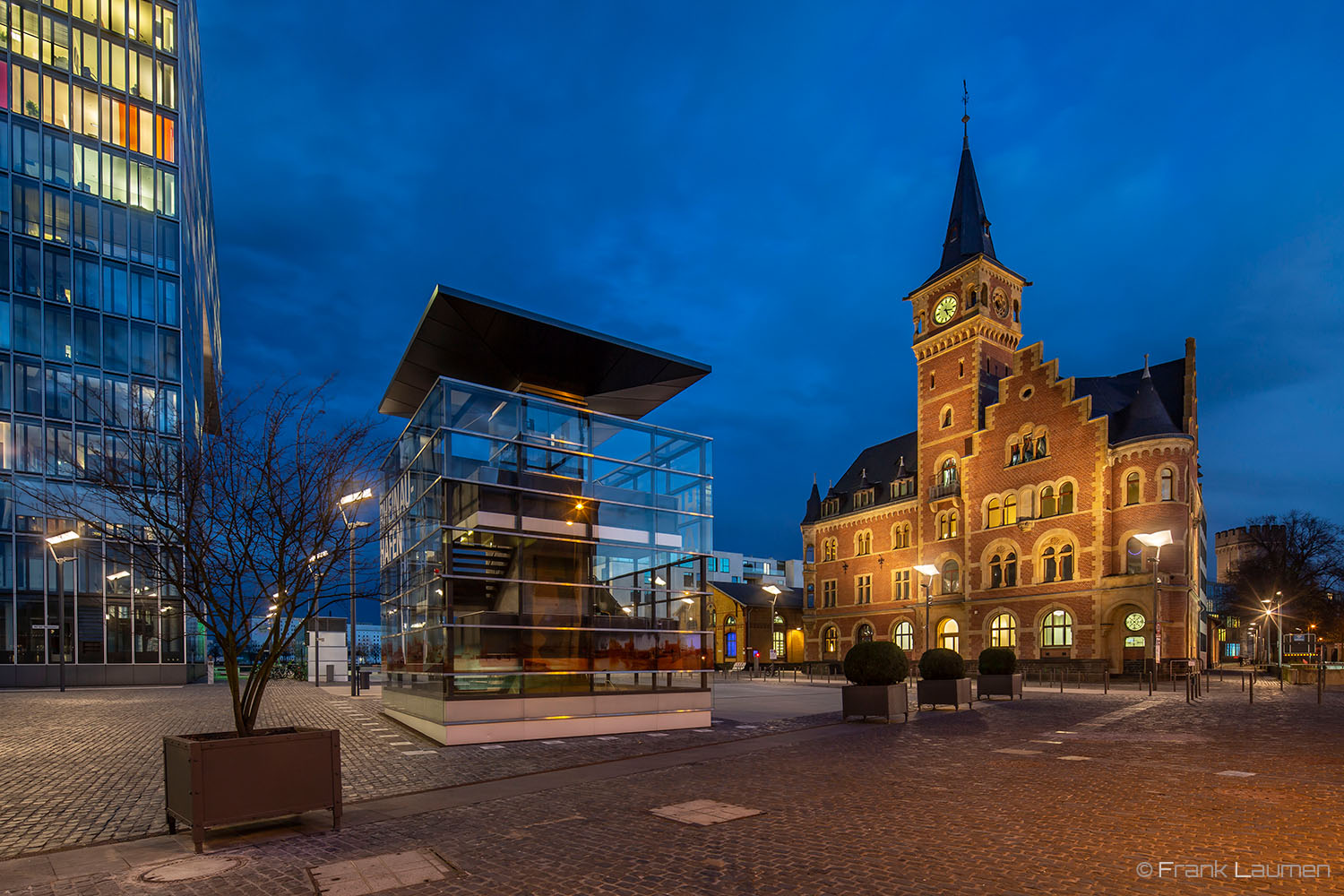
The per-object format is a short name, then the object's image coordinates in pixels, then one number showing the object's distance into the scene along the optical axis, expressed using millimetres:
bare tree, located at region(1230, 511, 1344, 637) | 68250
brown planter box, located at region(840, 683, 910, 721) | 17734
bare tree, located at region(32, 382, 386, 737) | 8250
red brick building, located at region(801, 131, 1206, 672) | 42031
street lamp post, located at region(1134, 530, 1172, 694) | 21969
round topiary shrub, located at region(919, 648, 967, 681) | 21719
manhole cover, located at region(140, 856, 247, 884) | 6508
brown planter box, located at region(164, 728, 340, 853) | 7238
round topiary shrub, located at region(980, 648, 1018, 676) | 25875
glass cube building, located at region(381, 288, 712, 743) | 15453
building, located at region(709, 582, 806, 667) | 66000
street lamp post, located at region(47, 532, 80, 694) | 31219
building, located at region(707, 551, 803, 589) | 92562
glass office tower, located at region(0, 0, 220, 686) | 36812
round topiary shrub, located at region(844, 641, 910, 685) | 18156
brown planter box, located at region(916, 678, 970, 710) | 21234
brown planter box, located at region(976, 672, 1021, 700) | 25453
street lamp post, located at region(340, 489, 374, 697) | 9205
